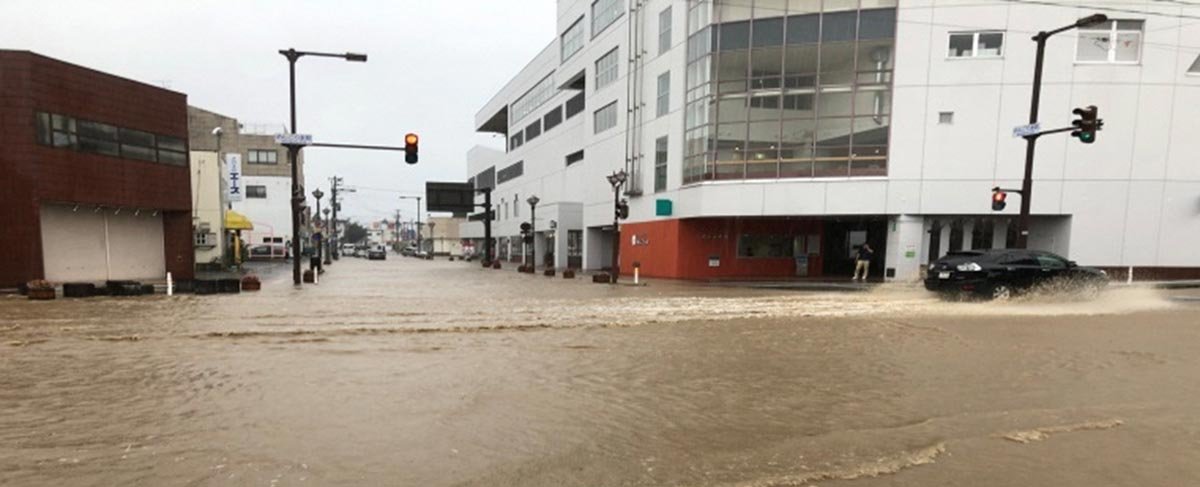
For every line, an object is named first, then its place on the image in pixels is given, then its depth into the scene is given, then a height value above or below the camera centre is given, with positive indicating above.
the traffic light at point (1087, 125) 15.23 +2.68
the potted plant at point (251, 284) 18.14 -2.21
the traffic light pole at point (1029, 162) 16.41 +1.86
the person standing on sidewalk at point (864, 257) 22.88 -1.25
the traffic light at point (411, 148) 19.02 +2.12
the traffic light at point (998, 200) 17.45 +0.81
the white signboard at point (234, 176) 38.33 +2.24
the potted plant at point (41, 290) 14.94 -2.10
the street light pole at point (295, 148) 19.92 +2.20
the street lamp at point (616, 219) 23.36 -0.01
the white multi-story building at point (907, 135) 22.17 +3.55
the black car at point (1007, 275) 15.24 -1.21
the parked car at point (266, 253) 50.47 -3.55
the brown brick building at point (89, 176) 17.67 +1.03
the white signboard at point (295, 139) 19.53 +2.37
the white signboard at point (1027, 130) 16.33 +2.72
